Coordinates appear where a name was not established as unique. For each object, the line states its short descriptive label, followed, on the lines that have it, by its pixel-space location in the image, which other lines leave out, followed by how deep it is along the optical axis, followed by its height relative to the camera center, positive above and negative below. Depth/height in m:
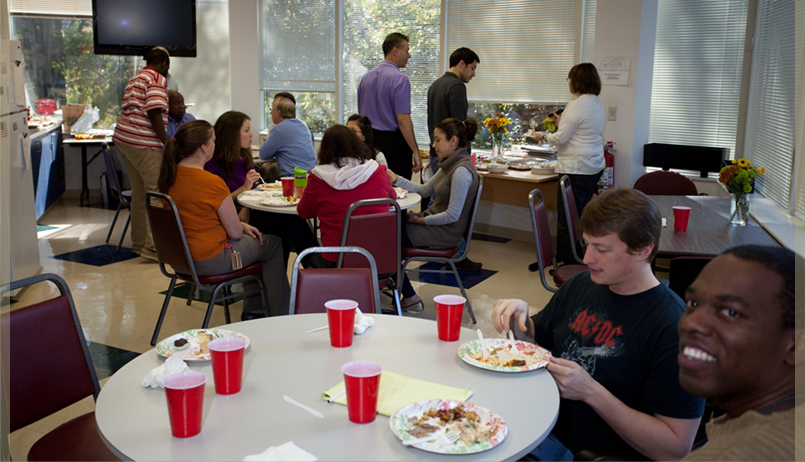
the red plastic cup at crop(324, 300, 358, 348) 1.64 -0.54
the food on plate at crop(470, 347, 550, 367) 1.53 -0.59
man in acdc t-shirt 1.36 -0.55
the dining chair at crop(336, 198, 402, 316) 3.00 -0.60
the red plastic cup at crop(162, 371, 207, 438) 1.16 -0.53
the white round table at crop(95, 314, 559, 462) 1.17 -0.61
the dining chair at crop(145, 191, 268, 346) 2.98 -0.70
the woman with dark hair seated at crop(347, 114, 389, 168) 4.43 -0.12
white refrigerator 3.76 -0.36
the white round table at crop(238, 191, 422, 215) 3.52 -0.53
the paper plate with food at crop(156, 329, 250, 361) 1.56 -0.59
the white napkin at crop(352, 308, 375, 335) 1.75 -0.58
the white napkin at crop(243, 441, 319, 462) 1.07 -0.58
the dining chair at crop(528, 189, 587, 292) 3.04 -0.61
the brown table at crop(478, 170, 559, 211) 5.32 -0.62
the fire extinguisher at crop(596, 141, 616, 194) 5.26 -0.46
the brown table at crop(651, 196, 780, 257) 2.79 -0.56
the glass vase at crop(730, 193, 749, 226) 3.21 -0.48
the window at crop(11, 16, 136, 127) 7.65 +0.50
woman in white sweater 4.56 -0.19
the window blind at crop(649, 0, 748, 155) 5.07 +0.36
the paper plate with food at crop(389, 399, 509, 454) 1.16 -0.59
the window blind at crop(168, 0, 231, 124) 7.77 +0.50
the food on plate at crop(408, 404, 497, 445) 1.19 -0.59
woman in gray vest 3.71 -0.50
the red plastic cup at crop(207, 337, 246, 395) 1.35 -0.54
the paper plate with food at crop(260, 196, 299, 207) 3.59 -0.52
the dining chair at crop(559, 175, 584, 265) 3.56 -0.54
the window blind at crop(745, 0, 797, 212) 4.07 +0.11
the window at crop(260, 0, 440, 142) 6.70 +0.69
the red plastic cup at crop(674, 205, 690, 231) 3.09 -0.49
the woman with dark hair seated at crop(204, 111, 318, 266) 3.79 -0.38
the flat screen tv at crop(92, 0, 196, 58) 6.38 +0.83
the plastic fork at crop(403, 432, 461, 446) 1.16 -0.59
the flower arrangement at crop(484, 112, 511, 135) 5.54 -0.09
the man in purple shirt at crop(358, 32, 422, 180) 5.02 +0.06
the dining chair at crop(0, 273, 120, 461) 1.61 -0.70
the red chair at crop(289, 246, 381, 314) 2.11 -0.58
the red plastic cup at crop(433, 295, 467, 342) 1.67 -0.53
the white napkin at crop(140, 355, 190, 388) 1.41 -0.58
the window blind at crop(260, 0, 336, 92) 7.37 +0.76
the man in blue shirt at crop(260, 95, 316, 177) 4.54 -0.26
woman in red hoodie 3.21 -0.35
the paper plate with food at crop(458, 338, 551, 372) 1.50 -0.59
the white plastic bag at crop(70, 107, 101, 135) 7.63 -0.19
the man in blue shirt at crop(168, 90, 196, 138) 5.63 -0.01
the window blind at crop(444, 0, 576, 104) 5.72 +0.65
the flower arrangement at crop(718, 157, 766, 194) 3.07 -0.28
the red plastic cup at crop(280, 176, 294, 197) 3.75 -0.45
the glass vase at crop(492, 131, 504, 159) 5.75 -0.29
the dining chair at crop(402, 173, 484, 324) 3.65 -0.81
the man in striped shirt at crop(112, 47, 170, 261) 4.91 -0.11
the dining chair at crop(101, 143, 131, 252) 5.38 -0.61
